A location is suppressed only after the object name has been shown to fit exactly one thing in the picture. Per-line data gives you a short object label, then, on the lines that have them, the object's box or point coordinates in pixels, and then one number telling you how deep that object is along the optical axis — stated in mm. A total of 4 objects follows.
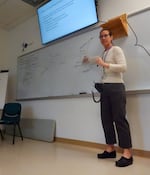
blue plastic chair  3543
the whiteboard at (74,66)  2402
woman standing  2082
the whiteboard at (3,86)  4269
